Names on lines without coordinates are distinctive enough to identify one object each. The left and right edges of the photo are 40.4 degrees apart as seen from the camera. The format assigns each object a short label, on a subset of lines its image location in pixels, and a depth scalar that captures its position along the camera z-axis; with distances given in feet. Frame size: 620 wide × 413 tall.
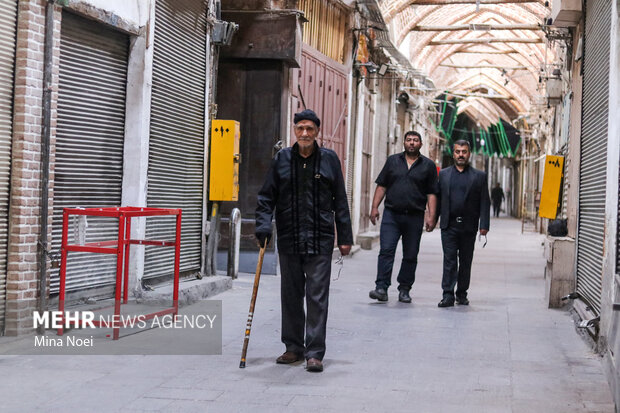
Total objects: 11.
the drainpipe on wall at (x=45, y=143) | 21.62
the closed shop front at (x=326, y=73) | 43.39
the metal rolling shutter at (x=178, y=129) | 28.37
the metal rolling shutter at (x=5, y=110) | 20.62
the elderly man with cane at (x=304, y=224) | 18.65
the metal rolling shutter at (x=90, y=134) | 23.66
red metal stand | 20.71
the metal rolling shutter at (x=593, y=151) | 23.34
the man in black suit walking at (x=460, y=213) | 29.04
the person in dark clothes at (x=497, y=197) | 142.31
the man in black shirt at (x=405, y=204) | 28.89
